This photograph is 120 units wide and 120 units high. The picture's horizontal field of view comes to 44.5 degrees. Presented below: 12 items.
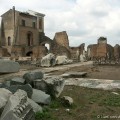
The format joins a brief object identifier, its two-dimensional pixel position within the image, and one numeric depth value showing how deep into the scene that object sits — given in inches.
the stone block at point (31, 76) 168.5
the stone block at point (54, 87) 160.8
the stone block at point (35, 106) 127.6
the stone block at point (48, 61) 457.3
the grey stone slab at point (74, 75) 265.9
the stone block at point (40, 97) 143.5
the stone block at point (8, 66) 315.6
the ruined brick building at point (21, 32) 1010.0
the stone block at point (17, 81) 163.7
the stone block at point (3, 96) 108.2
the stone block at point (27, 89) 139.4
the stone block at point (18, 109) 95.5
